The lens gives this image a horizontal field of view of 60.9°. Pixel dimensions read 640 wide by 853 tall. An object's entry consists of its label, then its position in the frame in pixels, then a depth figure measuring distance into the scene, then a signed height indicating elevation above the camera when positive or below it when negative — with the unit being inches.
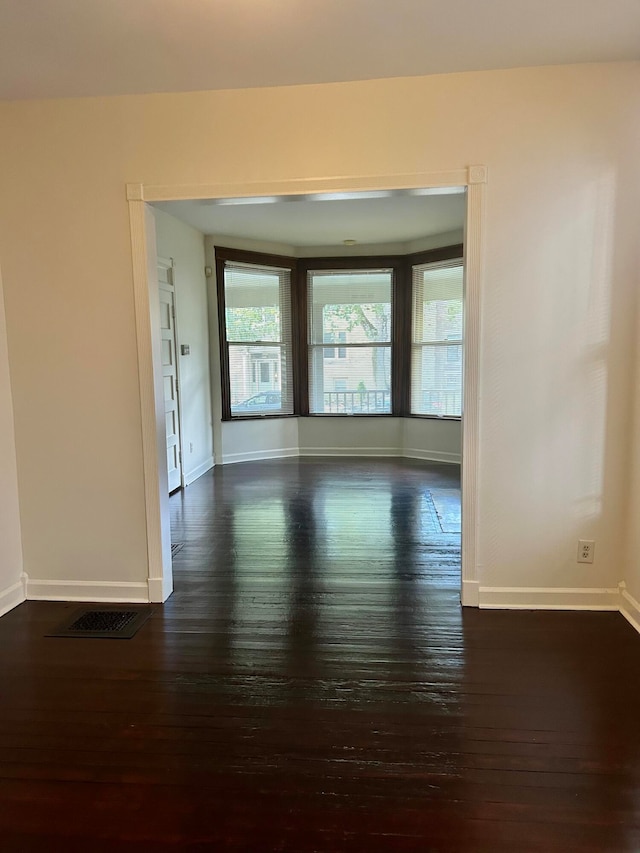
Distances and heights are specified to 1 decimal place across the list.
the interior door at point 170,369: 209.8 -3.3
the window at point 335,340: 281.6 +8.9
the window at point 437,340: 256.5 +8.5
